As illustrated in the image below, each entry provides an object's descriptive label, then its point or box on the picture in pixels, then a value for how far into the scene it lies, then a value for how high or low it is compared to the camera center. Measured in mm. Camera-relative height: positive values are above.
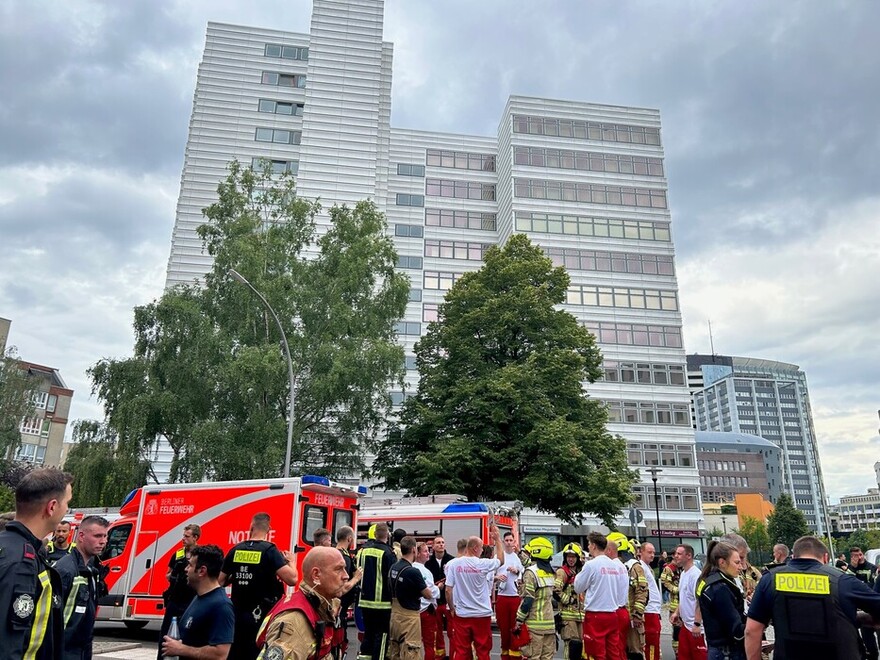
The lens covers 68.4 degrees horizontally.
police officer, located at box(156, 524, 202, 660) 7402 -598
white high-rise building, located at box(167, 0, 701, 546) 44406 +25594
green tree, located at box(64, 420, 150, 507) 24344 +2561
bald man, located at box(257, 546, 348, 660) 3473 -383
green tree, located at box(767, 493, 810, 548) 80688 +3389
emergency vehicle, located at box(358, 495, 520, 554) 17234 +716
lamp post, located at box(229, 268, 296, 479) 20531 +3555
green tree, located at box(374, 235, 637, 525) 23672 +5129
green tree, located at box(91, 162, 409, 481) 23641 +6909
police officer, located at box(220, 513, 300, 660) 6368 -384
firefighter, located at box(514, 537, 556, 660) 9156 -915
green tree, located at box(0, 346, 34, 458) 43812 +8965
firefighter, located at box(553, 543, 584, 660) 9703 -959
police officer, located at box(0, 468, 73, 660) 3039 -183
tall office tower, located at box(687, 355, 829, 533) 177125 +10668
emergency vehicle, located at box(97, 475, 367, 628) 13281 +350
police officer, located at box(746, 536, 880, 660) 4695 -397
